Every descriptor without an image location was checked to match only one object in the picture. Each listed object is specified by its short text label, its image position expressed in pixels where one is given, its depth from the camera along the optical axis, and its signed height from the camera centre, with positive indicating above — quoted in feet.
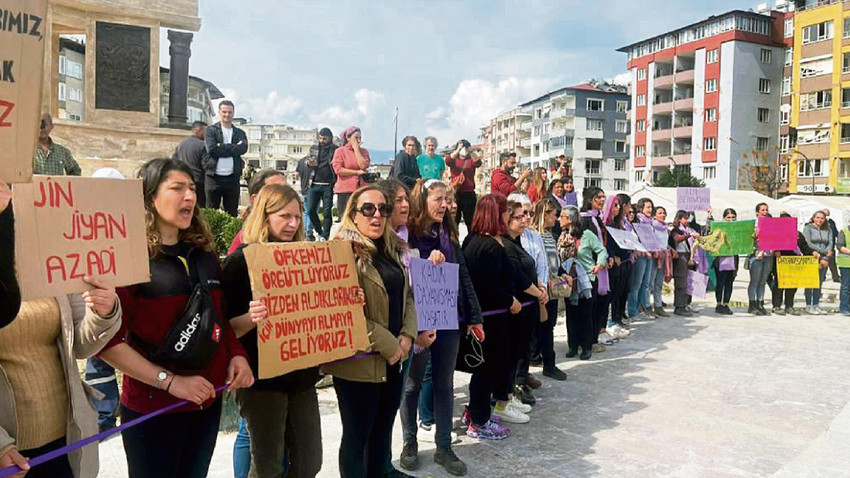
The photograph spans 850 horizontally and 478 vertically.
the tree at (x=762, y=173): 194.12 +22.07
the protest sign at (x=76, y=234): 7.84 -0.09
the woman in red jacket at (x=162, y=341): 9.51 -1.79
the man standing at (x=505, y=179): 35.28 +3.19
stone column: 63.82 +15.61
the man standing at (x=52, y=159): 23.36 +2.55
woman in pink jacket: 34.30 +3.71
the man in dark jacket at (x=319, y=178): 37.55 +3.21
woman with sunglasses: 12.93 -2.28
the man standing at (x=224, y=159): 31.96 +3.62
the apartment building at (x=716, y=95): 218.79 +52.46
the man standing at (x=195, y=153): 32.65 +3.88
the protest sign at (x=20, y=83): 6.36 +1.46
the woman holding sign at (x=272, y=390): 11.46 -2.94
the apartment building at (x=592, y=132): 328.29 +54.73
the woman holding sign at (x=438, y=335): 16.28 -2.59
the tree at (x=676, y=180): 196.75 +19.11
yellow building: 181.27 +42.64
